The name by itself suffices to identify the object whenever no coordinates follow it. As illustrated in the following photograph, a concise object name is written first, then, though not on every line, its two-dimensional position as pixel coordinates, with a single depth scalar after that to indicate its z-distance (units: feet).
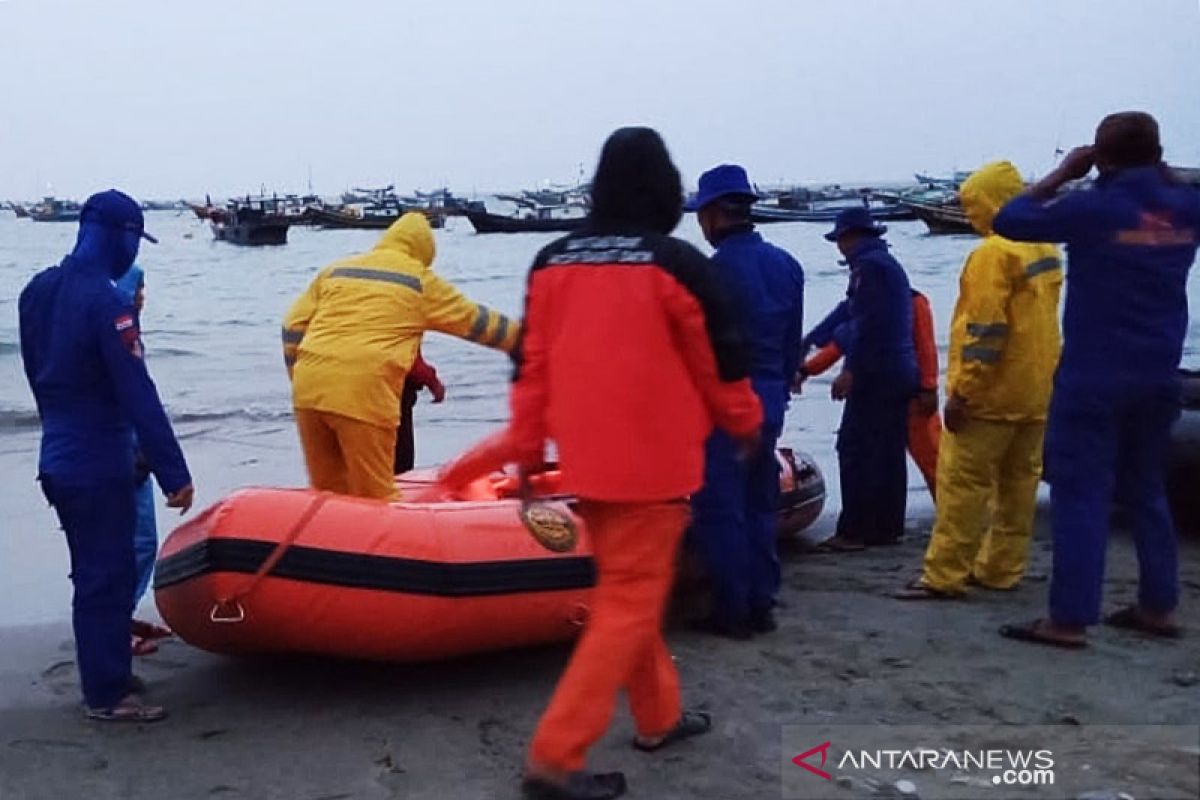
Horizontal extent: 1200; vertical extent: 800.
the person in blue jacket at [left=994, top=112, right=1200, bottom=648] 15.43
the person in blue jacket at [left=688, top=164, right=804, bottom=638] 16.94
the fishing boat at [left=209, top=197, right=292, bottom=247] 203.92
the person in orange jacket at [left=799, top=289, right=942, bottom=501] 22.85
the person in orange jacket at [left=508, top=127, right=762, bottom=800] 11.57
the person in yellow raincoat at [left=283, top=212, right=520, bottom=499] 17.51
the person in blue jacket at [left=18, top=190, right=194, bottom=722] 14.43
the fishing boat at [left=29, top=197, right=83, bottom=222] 385.79
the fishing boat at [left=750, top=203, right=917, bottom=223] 207.92
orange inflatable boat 14.84
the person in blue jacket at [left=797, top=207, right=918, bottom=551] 21.97
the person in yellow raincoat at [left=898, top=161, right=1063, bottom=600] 17.72
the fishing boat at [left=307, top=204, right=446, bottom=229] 234.79
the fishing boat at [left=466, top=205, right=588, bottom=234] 221.66
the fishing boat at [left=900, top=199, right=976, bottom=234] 170.81
